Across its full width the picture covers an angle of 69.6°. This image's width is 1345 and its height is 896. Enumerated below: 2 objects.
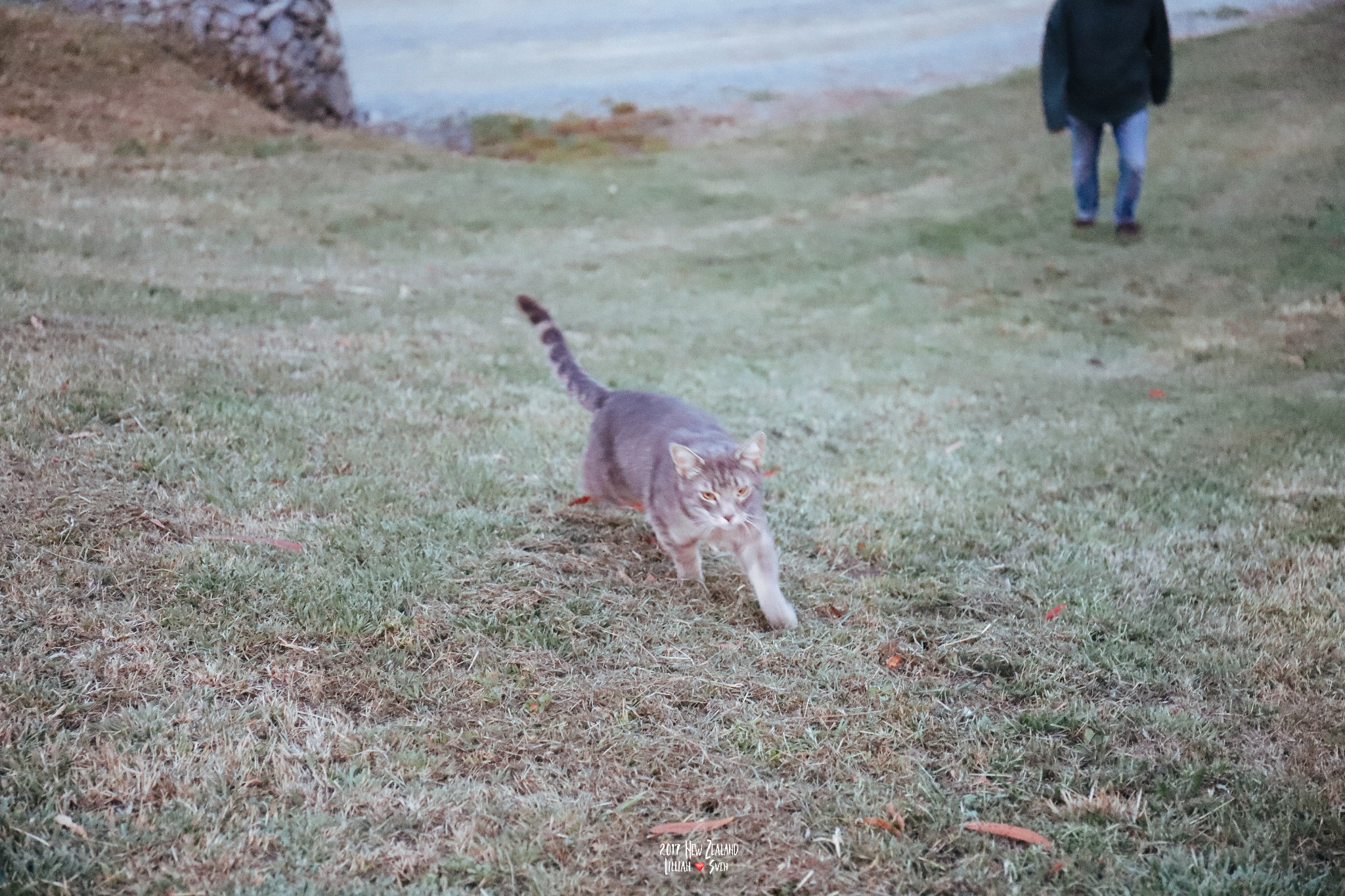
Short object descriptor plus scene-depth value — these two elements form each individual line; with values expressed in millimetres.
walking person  9188
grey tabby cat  3387
